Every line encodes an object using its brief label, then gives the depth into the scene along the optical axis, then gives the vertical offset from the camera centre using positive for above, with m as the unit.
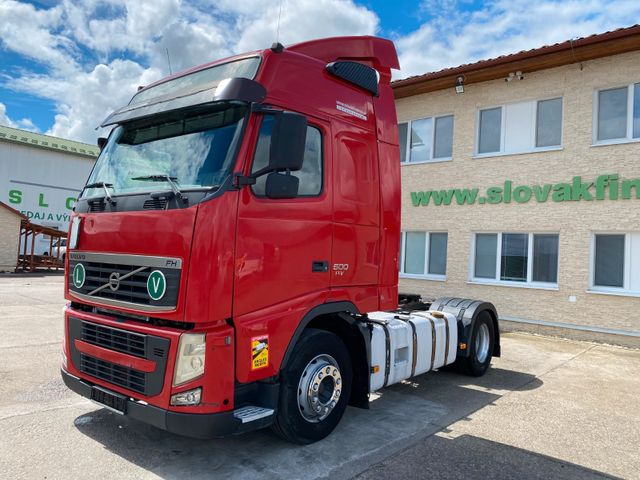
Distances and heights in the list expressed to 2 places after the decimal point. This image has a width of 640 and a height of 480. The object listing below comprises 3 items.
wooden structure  24.62 -0.98
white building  35.62 +4.86
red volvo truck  3.50 -0.01
